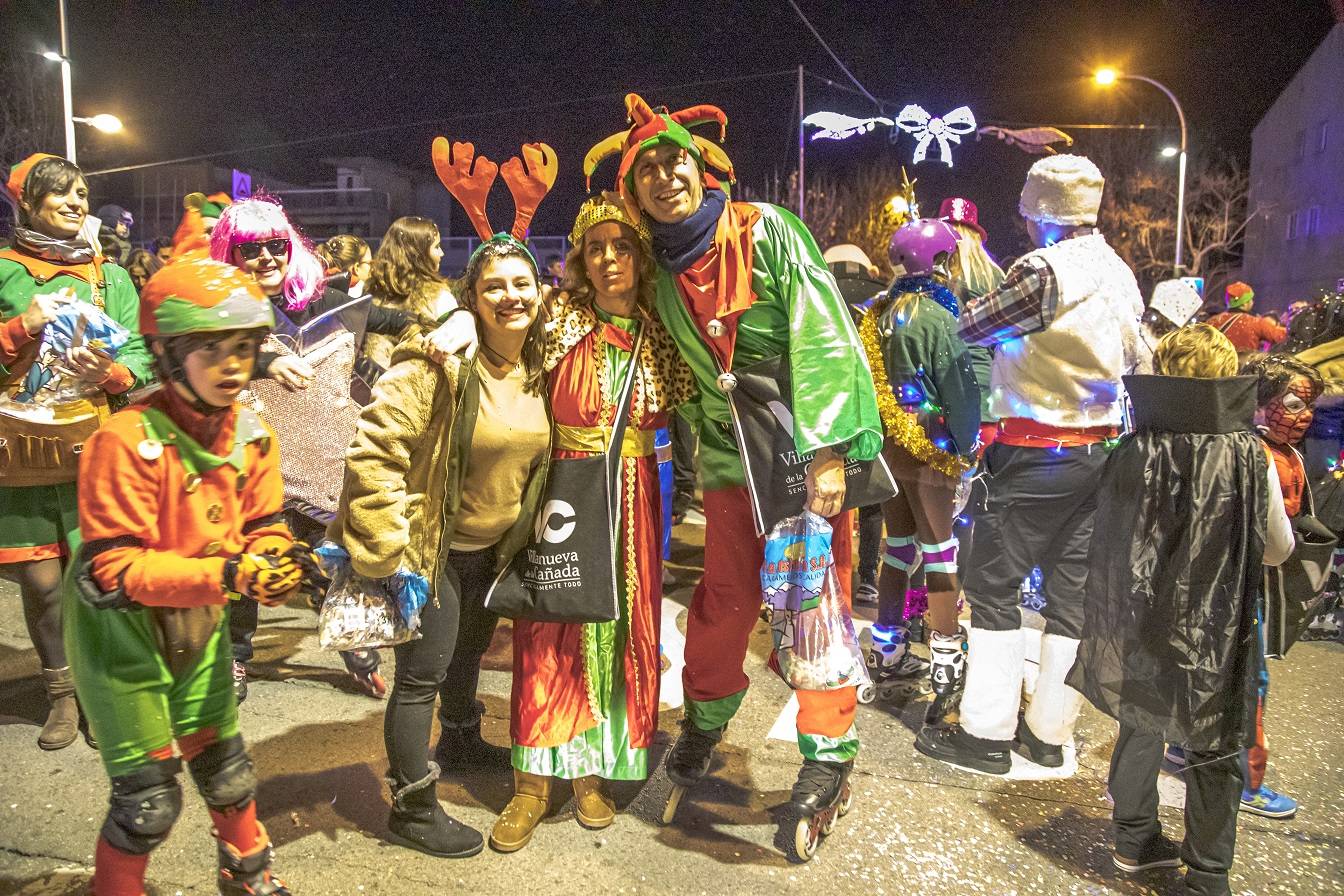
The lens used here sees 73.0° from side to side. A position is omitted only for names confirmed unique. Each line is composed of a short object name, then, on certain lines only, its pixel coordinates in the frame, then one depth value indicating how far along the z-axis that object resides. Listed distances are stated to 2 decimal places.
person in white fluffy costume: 3.51
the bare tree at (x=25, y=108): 21.03
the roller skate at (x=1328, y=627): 5.22
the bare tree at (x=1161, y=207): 31.69
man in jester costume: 2.94
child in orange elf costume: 2.16
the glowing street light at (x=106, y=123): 13.44
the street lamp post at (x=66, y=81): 12.16
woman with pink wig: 3.63
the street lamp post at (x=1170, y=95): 17.68
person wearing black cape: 2.65
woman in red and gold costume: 3.07
